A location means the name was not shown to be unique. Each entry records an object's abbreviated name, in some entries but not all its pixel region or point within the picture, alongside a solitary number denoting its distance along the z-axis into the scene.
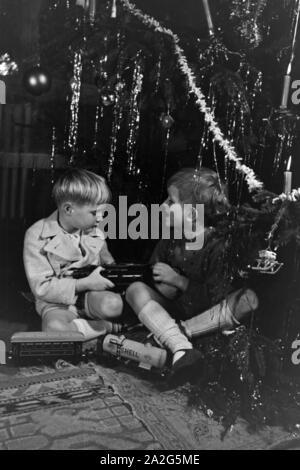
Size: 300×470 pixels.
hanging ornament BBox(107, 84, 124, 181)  2.75
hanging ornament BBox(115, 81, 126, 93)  2.73
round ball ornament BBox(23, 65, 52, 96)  2.60
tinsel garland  2.72
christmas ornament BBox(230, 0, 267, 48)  2.88
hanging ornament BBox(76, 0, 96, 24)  2.66
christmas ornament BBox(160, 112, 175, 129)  2.83
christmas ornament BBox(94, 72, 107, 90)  2.71
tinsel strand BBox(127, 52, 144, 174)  2.76
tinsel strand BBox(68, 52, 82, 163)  2.68
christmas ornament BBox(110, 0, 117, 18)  2.67
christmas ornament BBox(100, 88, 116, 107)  2.73
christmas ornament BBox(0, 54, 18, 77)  2.63
